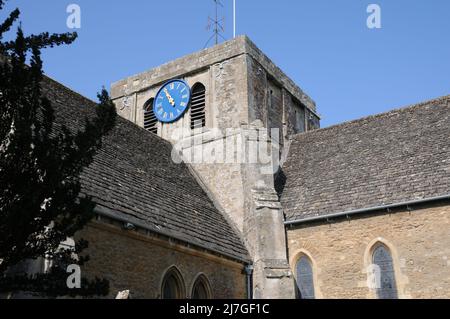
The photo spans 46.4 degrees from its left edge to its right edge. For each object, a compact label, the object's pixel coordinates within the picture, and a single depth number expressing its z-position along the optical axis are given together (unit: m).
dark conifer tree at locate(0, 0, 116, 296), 5.60
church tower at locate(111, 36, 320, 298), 14.96
